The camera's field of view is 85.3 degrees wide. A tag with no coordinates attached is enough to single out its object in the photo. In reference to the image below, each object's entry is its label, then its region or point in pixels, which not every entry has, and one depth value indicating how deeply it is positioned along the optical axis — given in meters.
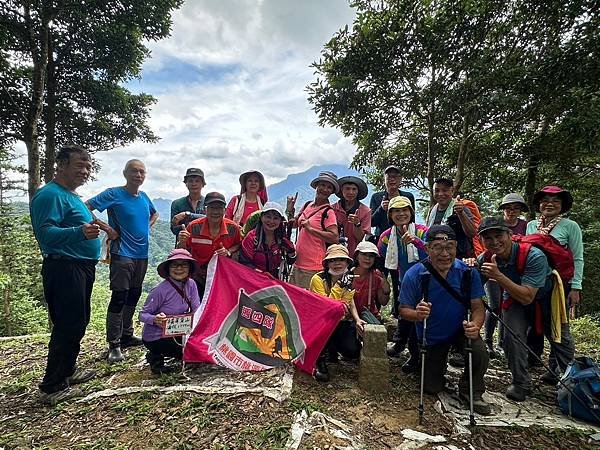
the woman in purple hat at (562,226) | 4.41
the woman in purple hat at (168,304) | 4.55
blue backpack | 3.75
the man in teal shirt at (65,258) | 3.80
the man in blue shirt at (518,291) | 3.98
